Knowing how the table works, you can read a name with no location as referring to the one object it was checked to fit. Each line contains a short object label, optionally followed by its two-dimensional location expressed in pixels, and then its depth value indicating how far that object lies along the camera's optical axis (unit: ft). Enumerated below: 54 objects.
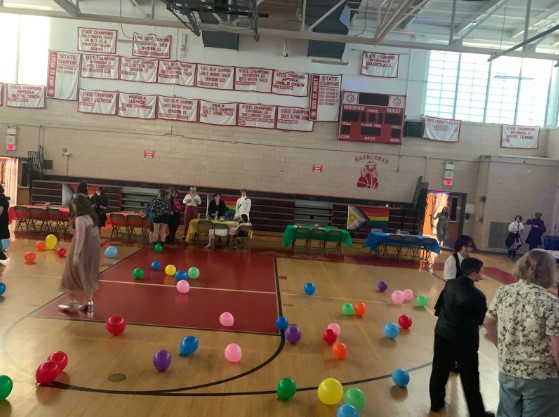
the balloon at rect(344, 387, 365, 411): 12.48
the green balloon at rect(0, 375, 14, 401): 11.71
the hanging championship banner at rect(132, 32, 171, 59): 52.85
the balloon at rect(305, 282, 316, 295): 25.62
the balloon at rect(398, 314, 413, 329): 21.02
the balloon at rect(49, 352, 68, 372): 13.43
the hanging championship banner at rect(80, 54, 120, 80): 52.95
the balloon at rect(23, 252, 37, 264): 28.43
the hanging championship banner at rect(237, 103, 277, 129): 53.72
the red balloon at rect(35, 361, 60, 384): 12.80
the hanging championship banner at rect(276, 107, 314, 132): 53.93
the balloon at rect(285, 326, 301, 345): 17.61
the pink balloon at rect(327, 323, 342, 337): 18.25
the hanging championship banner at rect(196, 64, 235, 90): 53.36
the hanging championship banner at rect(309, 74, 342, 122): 53.67
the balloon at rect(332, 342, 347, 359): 16.57
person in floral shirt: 8.25
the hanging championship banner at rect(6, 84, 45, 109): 52.60
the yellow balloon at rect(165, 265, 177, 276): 27.86
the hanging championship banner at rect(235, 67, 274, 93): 53.47
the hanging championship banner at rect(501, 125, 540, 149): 55.06
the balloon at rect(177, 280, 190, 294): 24.20
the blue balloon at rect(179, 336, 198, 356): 15.52
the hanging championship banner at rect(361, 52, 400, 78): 53.83
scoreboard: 53.52
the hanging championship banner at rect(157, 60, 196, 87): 53.06
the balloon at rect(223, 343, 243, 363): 15.34
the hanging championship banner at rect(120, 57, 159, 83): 52.95
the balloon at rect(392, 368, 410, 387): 14.52
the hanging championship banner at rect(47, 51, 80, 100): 52.54
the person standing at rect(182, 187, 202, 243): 42.63
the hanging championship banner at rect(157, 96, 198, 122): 53.31
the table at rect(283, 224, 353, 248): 40.81
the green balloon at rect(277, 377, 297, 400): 12.82
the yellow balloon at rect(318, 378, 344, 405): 12.72
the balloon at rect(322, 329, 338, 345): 17.81
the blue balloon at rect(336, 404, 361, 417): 11.27
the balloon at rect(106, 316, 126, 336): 16.98
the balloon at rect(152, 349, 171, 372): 14.08
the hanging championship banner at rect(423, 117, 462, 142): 54.54
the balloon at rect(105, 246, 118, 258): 31.78
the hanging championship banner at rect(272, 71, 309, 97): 53.67
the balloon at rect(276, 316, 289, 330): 19.06
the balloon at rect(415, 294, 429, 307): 25.40
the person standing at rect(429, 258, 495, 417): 11.39
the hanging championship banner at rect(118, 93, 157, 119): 53.21
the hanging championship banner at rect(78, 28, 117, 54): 52.65
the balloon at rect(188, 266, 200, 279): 27.35
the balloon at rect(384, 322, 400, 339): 19.43
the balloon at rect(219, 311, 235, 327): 19.13
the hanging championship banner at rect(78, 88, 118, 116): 53.01
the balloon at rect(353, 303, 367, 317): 22.44
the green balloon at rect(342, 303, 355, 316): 22.40
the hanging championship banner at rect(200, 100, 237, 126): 53.57
